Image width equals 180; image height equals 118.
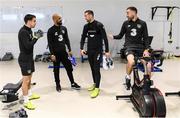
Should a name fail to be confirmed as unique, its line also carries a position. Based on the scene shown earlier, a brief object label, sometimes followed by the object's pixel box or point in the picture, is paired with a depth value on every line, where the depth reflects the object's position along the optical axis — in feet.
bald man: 17.56
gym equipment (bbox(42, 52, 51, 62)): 28.85
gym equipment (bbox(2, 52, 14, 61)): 29.73
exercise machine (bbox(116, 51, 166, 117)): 12.40
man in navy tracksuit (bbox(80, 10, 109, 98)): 16.81
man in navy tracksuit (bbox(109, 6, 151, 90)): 15.88
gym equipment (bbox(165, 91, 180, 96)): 16.58
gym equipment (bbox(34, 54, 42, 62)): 29.48
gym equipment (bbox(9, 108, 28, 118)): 13.12
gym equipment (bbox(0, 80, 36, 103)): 14.53
